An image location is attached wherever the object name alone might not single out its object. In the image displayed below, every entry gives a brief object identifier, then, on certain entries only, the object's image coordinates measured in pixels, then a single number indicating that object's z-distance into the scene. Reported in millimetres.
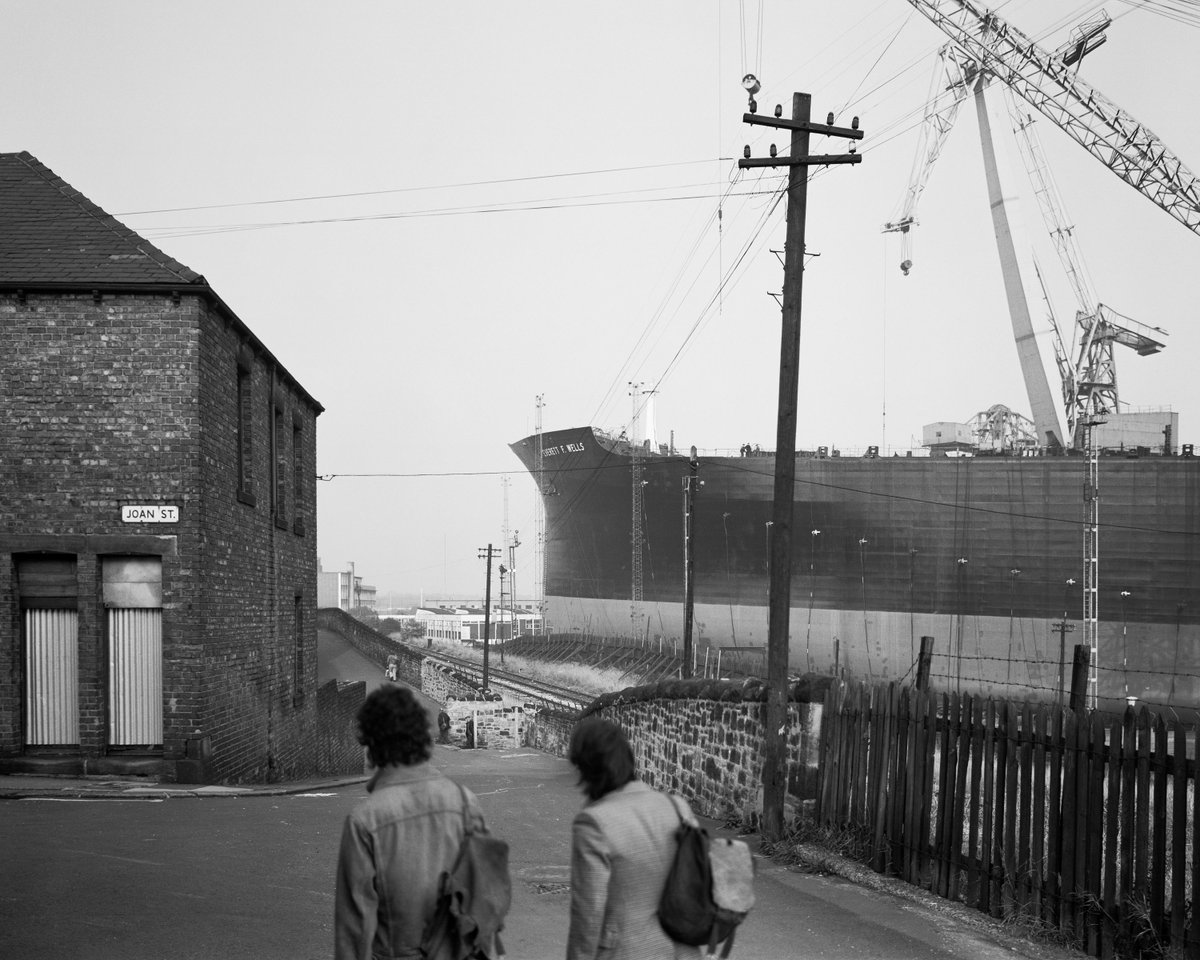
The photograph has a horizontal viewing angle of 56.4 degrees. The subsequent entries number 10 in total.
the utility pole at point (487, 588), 53406
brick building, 12734
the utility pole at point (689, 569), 28422
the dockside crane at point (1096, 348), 64250
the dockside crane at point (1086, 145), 52125
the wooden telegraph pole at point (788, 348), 10586
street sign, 12812
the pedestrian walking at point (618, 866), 3178
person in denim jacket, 3182
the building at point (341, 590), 134725
